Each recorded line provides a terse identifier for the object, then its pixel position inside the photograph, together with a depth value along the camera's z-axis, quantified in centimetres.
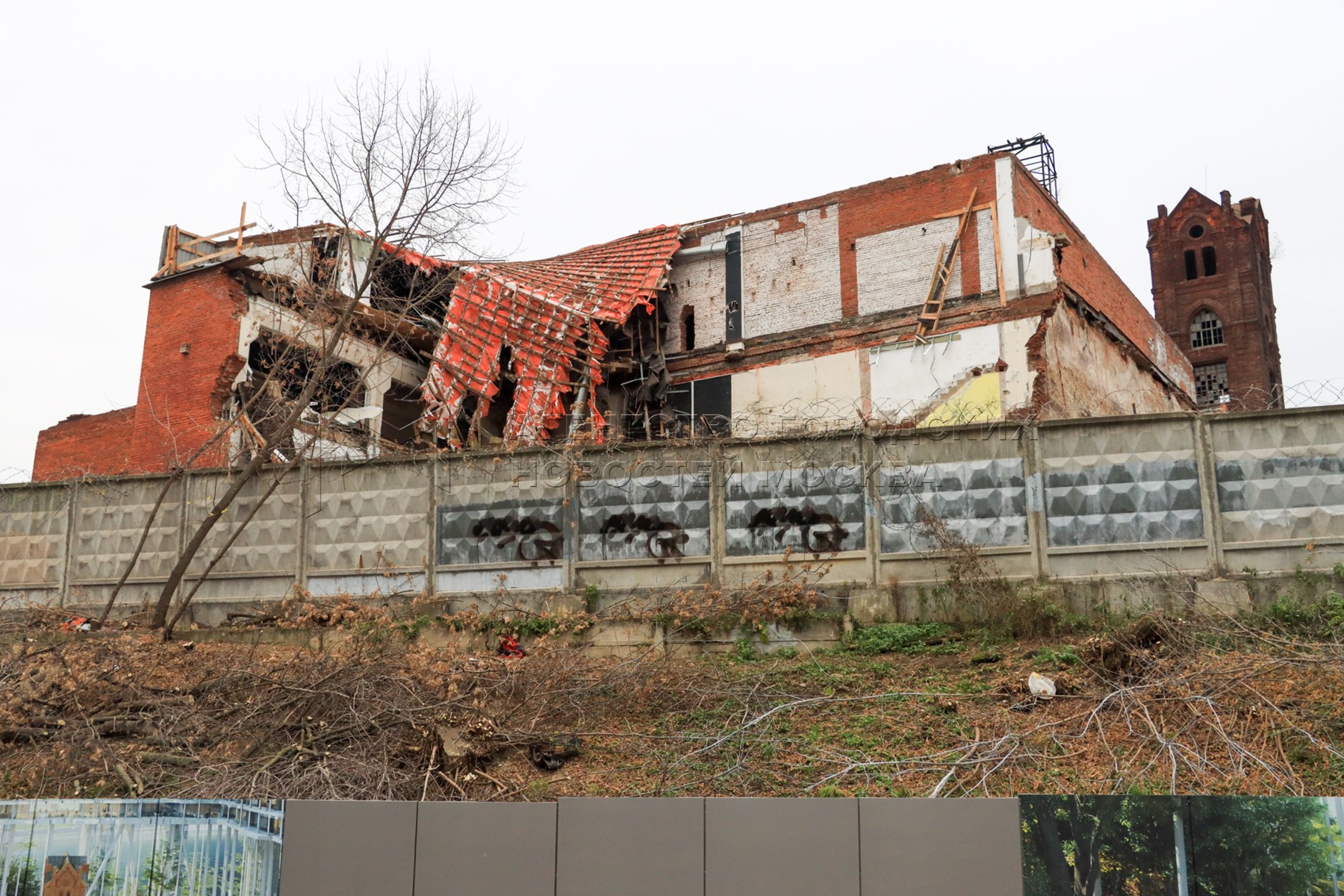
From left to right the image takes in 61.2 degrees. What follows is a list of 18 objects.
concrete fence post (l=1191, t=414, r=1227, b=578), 1105
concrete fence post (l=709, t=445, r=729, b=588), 1220
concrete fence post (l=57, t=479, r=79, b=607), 1436
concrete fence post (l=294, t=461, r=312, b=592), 1340
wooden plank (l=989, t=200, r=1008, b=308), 2022
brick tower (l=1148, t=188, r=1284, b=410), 5119
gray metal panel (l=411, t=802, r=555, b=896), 621
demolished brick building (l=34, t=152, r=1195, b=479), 2041
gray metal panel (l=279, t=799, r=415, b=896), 633
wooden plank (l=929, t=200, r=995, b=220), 2091
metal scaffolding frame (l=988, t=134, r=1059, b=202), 2961
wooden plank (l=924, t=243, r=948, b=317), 2102
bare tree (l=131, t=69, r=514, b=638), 1348
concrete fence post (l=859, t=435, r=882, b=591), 1185
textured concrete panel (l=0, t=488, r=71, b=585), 1452
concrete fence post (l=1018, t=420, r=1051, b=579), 1148
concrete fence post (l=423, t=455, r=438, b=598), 1294
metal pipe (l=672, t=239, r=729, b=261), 2320
